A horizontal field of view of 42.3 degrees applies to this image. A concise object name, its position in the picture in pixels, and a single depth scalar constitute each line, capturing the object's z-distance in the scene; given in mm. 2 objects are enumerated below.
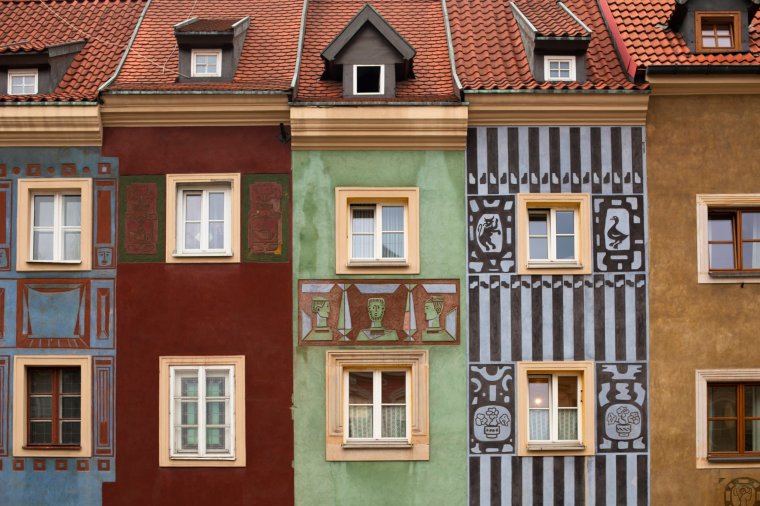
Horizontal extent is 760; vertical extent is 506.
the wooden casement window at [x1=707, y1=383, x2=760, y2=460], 15938
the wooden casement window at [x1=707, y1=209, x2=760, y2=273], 16203
